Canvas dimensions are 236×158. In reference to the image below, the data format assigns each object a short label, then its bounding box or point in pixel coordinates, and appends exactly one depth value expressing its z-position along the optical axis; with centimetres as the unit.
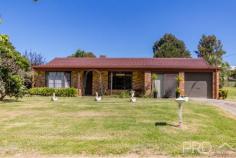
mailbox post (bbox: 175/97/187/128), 588
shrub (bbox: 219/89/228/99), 1453
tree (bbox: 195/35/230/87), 3384
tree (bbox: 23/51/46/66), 2141
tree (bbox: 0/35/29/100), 1099
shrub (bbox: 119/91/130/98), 1409
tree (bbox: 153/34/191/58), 3212
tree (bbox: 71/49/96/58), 3309
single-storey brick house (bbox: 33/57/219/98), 1467
